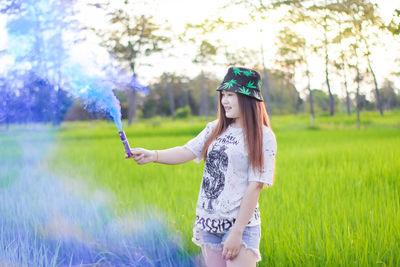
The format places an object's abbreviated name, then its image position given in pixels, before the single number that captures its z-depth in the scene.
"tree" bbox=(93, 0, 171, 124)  15.68
